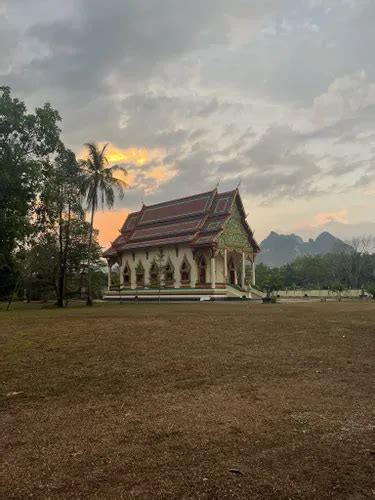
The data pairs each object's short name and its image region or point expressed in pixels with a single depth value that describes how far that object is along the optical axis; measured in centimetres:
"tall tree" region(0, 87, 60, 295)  2139
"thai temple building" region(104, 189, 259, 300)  4112
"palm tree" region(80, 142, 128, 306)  3297
